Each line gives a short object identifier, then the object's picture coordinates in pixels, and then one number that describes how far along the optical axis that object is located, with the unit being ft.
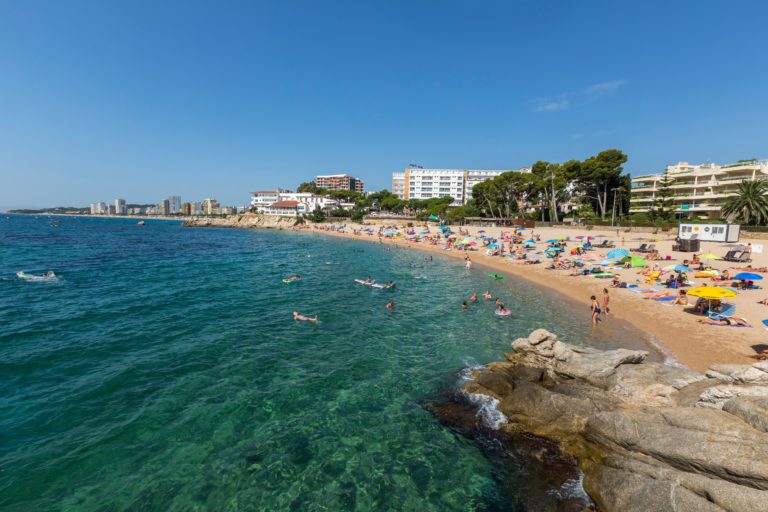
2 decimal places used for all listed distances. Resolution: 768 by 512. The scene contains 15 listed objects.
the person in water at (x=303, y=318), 62.28
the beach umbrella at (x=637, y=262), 88.48
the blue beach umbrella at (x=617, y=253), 103.81
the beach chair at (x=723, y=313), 56.74
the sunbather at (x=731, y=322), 54.03
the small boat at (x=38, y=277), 90.02
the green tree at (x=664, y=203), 199.00
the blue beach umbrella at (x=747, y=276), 65.70
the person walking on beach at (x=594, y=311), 61.84
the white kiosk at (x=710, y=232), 123.24
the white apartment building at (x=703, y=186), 204.95
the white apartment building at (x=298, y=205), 442.50
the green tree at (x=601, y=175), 196.13
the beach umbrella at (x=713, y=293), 53.98
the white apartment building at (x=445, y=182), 466.29
